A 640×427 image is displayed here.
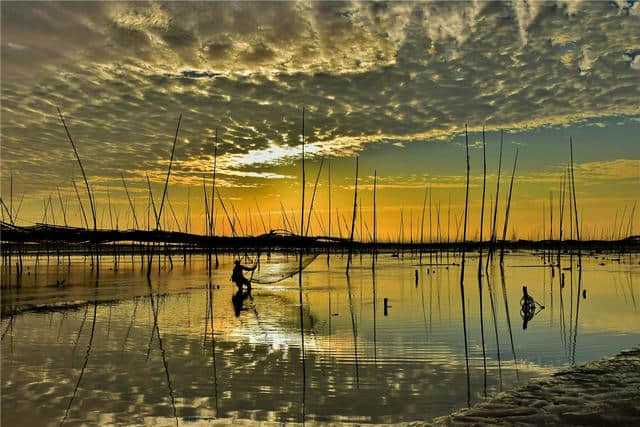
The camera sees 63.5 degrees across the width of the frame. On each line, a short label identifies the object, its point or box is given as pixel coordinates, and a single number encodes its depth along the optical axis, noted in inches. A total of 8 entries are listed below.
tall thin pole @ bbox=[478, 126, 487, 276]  1556.3
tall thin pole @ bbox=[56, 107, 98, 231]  1393.2
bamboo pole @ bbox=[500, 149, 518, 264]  1735.1
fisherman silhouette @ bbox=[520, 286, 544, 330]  799.3
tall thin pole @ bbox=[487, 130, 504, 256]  1674.5
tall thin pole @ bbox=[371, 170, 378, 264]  1907.0
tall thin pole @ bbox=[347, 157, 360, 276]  1740.4
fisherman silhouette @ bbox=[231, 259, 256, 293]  1123.3
